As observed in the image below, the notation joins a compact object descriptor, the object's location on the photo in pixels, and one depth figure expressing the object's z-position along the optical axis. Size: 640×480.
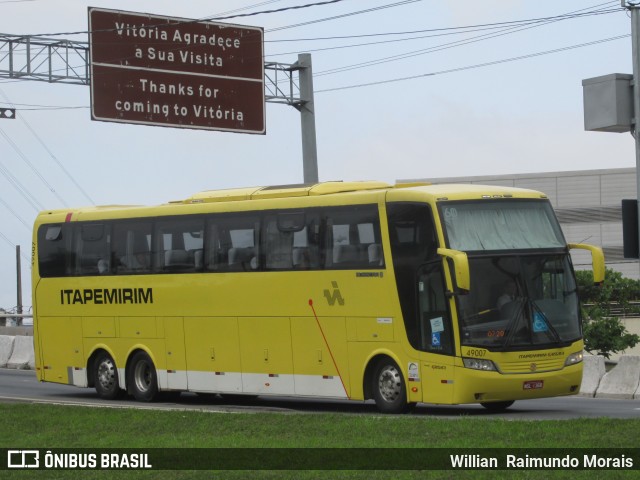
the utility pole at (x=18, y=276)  92.25
